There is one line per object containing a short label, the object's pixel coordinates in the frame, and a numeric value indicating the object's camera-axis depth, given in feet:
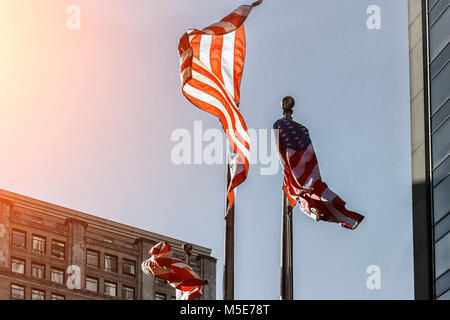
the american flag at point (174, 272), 107.96
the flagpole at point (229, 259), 77.46
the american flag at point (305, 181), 88.48
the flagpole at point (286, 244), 84.89
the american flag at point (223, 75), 81.66
